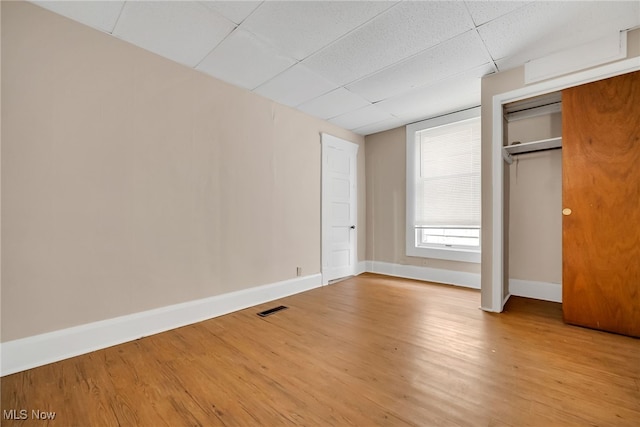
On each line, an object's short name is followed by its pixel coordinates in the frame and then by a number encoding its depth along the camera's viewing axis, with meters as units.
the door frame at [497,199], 2.79
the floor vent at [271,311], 2.82
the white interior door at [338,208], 4.15
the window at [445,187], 3.78
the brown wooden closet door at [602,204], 2.20
